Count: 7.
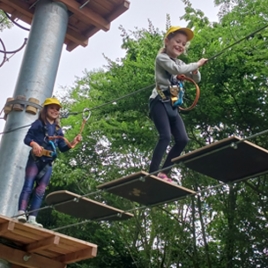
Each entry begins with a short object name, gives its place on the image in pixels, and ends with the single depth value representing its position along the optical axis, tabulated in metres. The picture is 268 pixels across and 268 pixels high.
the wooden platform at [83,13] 5.71
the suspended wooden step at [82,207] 4.26
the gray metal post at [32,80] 4.43
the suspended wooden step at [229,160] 3.21
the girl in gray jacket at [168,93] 3.96
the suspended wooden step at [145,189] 3.63
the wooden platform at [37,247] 4.11
